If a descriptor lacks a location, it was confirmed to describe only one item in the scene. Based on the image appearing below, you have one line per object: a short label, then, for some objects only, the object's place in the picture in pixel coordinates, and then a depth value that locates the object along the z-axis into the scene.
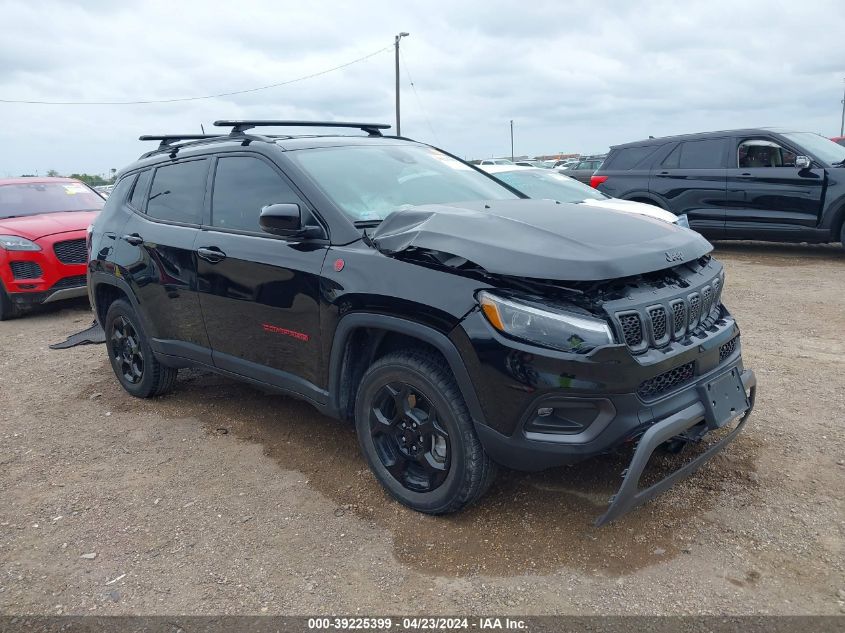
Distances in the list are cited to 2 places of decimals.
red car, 7.95
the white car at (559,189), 7.79
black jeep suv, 2.63
